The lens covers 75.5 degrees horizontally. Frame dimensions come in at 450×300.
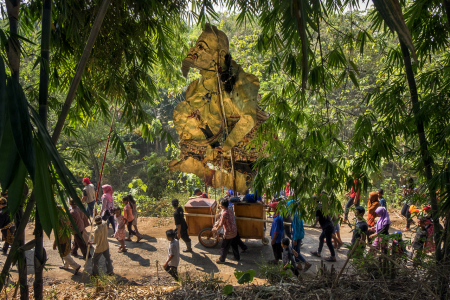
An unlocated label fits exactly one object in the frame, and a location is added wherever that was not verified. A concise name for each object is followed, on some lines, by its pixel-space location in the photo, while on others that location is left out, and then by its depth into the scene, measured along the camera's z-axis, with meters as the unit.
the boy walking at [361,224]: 4.95
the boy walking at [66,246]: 3.01
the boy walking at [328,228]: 5.93
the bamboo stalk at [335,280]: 2.55
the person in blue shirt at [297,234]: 5.62
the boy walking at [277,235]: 5.56
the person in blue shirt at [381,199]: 6.66
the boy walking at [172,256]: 4.95
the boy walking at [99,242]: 5.12
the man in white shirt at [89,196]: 7.46
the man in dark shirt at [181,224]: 6.45
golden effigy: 3.76
